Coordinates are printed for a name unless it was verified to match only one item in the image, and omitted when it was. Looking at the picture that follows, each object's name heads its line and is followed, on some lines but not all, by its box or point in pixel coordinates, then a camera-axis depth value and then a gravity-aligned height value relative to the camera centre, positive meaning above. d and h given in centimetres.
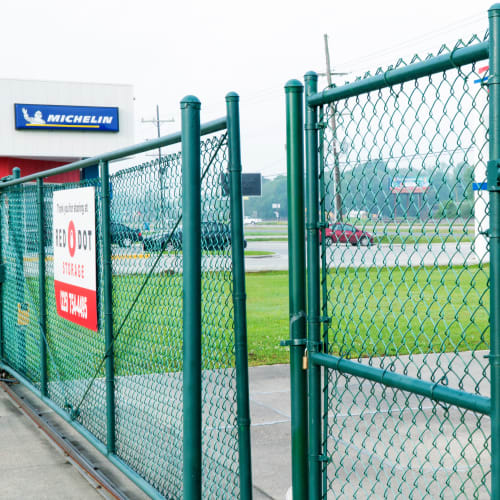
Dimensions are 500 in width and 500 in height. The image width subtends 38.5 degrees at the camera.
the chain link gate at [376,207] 221 +3
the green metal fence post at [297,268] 316 -22
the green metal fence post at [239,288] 341 -33
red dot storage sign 530 -27
